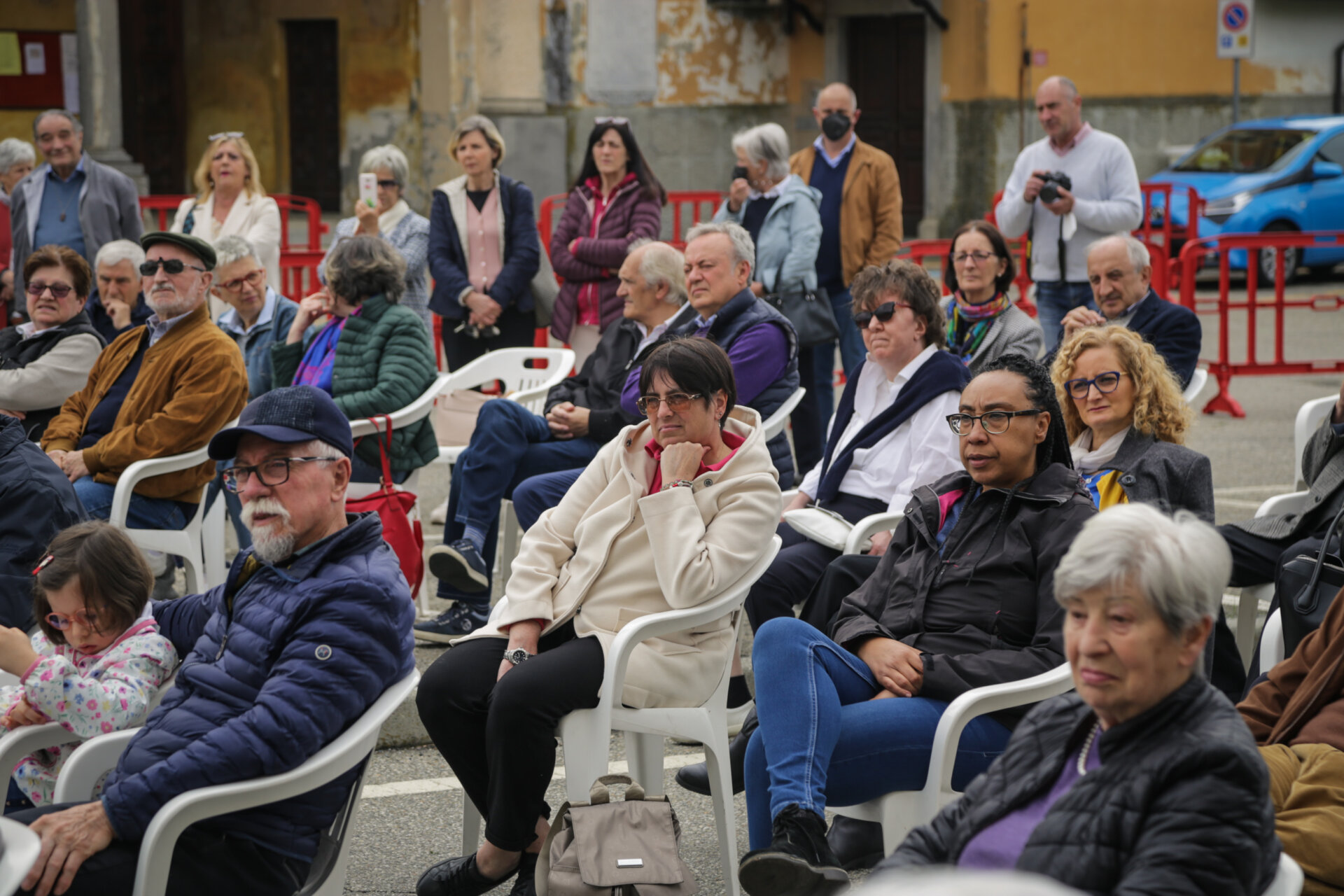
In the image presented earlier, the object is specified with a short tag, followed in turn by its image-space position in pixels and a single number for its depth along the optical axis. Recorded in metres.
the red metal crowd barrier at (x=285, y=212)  11.71
